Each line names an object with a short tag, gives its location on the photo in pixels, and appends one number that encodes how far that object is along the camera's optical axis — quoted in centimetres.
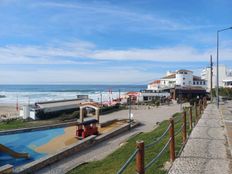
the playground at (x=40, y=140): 949
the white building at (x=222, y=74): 5485
